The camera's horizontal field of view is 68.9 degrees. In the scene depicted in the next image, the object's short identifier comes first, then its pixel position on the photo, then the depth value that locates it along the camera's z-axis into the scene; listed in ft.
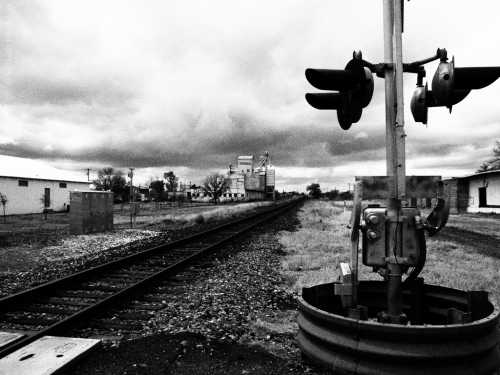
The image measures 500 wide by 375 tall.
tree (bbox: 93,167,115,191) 271.04
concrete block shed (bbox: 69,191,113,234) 47.26
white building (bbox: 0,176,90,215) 107.96
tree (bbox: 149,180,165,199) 367.41
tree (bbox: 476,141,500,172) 157.30
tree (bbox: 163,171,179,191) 370.94
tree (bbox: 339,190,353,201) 328.49
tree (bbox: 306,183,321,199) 548.64
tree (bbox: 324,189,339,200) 436.11
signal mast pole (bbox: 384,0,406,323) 8.61
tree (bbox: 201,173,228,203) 309.42
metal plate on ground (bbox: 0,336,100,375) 9.87
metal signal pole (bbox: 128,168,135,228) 134.12
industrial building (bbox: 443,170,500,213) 93.91
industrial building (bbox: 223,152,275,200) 384.04
